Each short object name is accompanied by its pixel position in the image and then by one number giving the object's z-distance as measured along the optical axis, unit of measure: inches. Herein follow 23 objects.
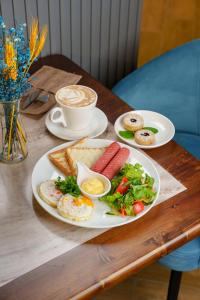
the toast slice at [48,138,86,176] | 42.9
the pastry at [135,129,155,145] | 47.3
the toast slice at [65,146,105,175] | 43.4
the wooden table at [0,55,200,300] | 32.9
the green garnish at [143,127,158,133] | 49.9
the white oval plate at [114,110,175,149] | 47.8
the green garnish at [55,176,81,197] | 39.0
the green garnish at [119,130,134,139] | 48.7
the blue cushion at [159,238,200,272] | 48.7
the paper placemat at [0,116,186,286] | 34.8
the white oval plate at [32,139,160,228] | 37.2
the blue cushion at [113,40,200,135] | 65.1
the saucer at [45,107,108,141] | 48.8
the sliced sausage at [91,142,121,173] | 42.3
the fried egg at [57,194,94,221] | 36.9
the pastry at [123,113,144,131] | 48.9
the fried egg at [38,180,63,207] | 38.4
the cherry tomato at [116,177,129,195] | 39.2
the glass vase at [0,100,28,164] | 41.0
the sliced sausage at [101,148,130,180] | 41.5
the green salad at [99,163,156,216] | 38.0
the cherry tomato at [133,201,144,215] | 37.8
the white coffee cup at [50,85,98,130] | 47.2
